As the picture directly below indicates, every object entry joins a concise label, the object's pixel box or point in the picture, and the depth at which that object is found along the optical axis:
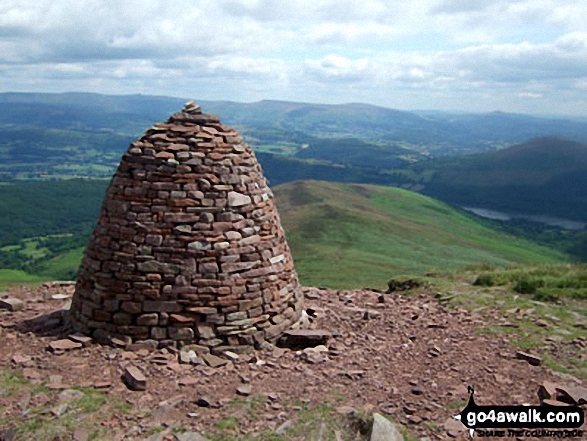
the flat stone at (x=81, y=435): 6.66
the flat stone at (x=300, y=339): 10.37
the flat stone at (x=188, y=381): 8.25
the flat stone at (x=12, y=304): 12.34
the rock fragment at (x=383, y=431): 6.71
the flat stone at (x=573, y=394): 7.86
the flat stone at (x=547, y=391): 8.02
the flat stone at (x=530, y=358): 9.63
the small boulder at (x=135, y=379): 8.00
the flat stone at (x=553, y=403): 7.73
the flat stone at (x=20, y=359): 8.90
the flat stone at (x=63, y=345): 9.40
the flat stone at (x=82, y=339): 9.58
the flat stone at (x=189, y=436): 6.69
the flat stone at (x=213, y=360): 9.09
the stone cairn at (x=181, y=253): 9.52
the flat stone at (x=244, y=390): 7.96
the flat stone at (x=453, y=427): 7.11
